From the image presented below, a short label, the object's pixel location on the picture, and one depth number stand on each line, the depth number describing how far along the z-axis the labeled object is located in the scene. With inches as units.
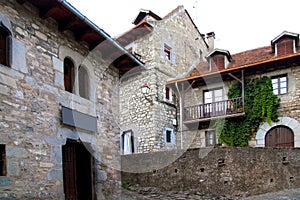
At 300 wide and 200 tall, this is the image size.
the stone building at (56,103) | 228.1
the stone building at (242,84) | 575.2
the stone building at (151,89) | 639.8
